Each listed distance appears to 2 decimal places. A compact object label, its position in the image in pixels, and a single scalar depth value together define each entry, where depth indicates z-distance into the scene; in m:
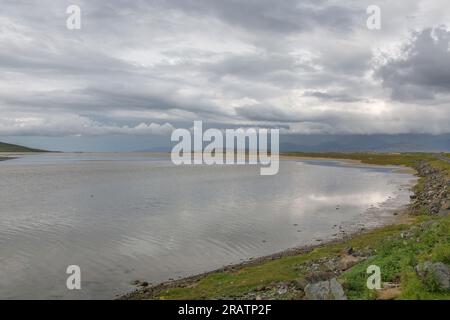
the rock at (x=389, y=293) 14.35
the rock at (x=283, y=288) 18.05
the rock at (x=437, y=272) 13.84
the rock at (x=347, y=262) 21.88
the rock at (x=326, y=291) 14.38
